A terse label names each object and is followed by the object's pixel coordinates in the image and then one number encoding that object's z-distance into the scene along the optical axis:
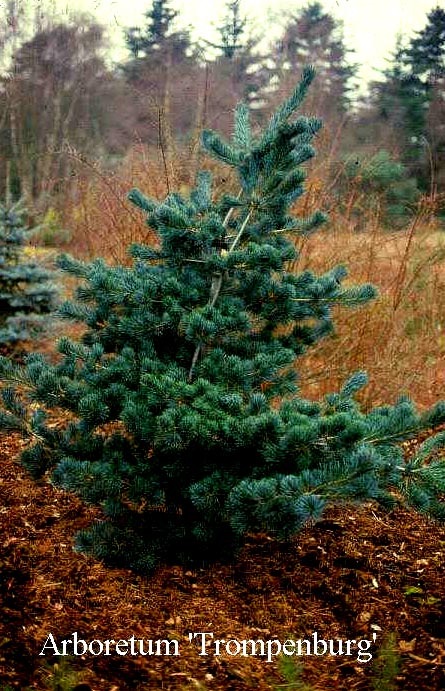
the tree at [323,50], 9.13
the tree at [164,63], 9.46
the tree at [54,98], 11.52
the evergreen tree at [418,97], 10.19
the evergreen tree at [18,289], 6.30
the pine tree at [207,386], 2.54
